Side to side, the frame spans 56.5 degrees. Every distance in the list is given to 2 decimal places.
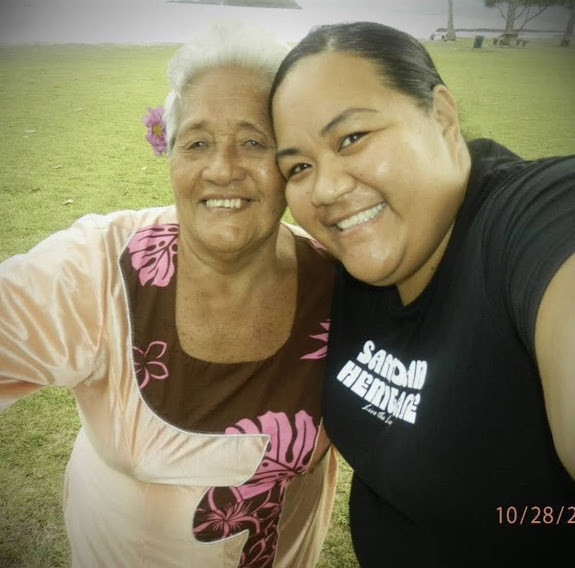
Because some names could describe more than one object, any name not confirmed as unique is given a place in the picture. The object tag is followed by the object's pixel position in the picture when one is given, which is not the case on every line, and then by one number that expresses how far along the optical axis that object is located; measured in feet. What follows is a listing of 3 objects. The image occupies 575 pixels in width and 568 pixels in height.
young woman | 1.29
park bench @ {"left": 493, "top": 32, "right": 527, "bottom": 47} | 69.02
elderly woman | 1.85
